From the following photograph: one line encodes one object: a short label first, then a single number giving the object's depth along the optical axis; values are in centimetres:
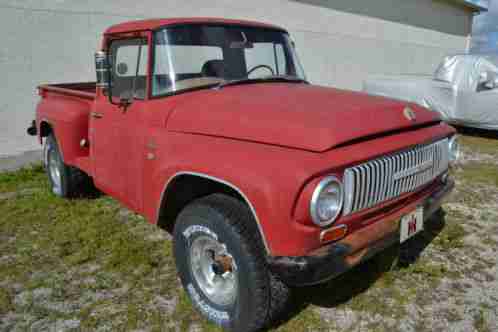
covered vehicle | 793
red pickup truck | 192
